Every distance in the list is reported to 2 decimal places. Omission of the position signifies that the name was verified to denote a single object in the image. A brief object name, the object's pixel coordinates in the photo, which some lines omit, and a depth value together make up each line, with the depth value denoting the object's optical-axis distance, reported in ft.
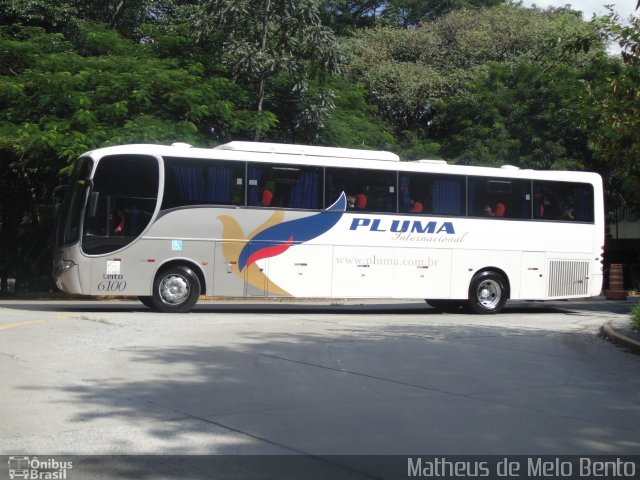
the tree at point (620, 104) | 40.93
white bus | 57.67
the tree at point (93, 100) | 73.10
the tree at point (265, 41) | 82.69
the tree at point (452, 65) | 107.45
